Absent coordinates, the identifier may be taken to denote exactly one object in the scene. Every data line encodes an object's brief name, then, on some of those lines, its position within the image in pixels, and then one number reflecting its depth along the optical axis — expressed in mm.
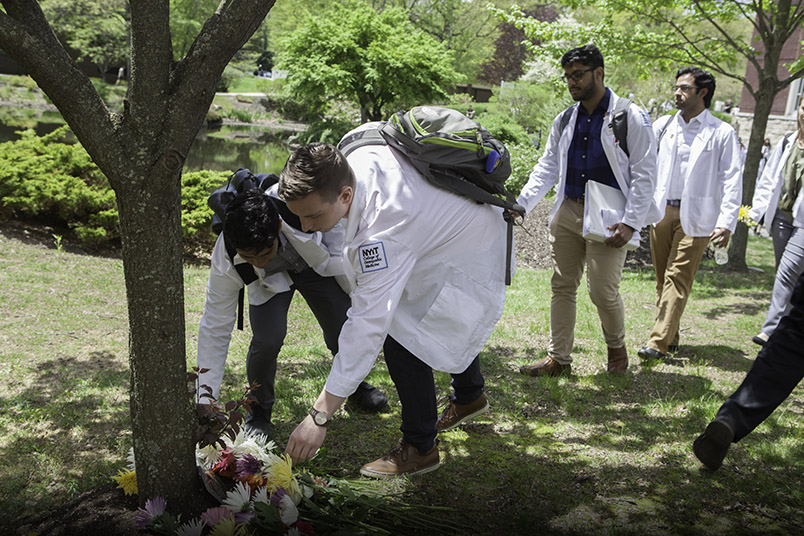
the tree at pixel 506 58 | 45812
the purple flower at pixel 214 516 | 2408
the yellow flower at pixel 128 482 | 2717
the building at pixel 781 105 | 23547
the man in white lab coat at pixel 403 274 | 2539
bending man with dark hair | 3010
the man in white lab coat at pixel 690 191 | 5133
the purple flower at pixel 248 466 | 2734
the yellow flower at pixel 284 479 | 2604
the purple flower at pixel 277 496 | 2539
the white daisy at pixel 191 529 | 2348
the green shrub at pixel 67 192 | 8055
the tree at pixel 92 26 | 33562
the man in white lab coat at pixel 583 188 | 4297
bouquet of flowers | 2438
